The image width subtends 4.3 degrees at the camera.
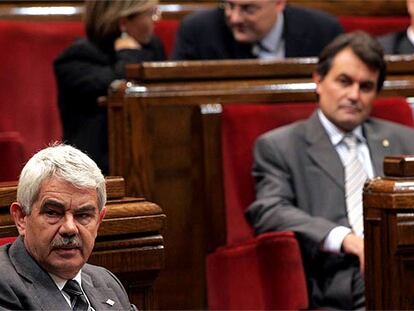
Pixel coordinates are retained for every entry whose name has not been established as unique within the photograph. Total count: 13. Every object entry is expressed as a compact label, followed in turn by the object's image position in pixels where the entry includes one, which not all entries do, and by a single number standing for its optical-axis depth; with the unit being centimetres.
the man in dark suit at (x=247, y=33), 1321
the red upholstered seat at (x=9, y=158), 1129
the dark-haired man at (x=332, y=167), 1124
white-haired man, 990
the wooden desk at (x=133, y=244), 1032
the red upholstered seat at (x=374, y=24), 1486
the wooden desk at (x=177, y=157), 1154
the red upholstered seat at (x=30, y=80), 1308
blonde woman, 1282
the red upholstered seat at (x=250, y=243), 1110
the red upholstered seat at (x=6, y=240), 1012
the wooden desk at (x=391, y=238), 1069
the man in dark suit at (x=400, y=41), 1373
